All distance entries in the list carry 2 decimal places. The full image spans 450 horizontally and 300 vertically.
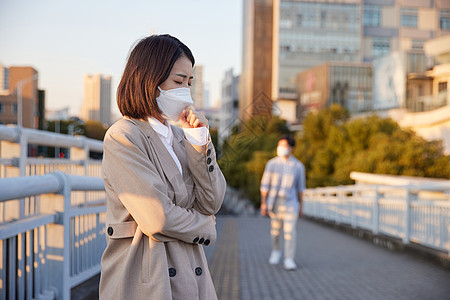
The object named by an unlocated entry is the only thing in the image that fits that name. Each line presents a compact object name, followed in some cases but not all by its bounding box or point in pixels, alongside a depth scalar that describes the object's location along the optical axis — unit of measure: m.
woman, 2.23
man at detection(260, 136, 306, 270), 8.70
